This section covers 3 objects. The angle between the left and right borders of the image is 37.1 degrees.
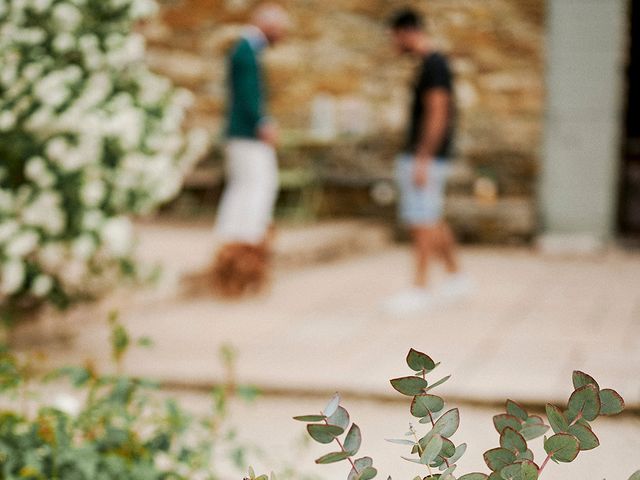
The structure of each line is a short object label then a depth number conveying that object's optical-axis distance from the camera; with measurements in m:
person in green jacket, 6.13
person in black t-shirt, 5.75
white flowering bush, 4.11
